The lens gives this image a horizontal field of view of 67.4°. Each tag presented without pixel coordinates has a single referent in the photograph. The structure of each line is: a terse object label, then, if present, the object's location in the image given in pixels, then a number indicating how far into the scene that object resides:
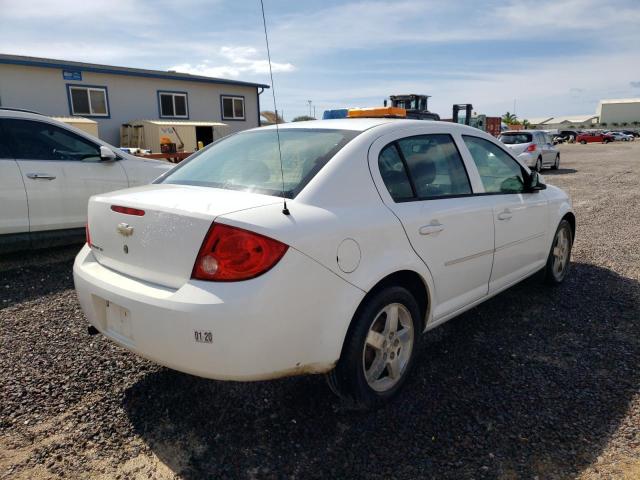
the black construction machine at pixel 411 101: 19.84
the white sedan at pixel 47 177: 4.96
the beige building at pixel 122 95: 16.66
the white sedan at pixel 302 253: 2.14
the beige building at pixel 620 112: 98.44
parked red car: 53.66
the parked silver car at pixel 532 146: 15.84
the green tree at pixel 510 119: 85.38
